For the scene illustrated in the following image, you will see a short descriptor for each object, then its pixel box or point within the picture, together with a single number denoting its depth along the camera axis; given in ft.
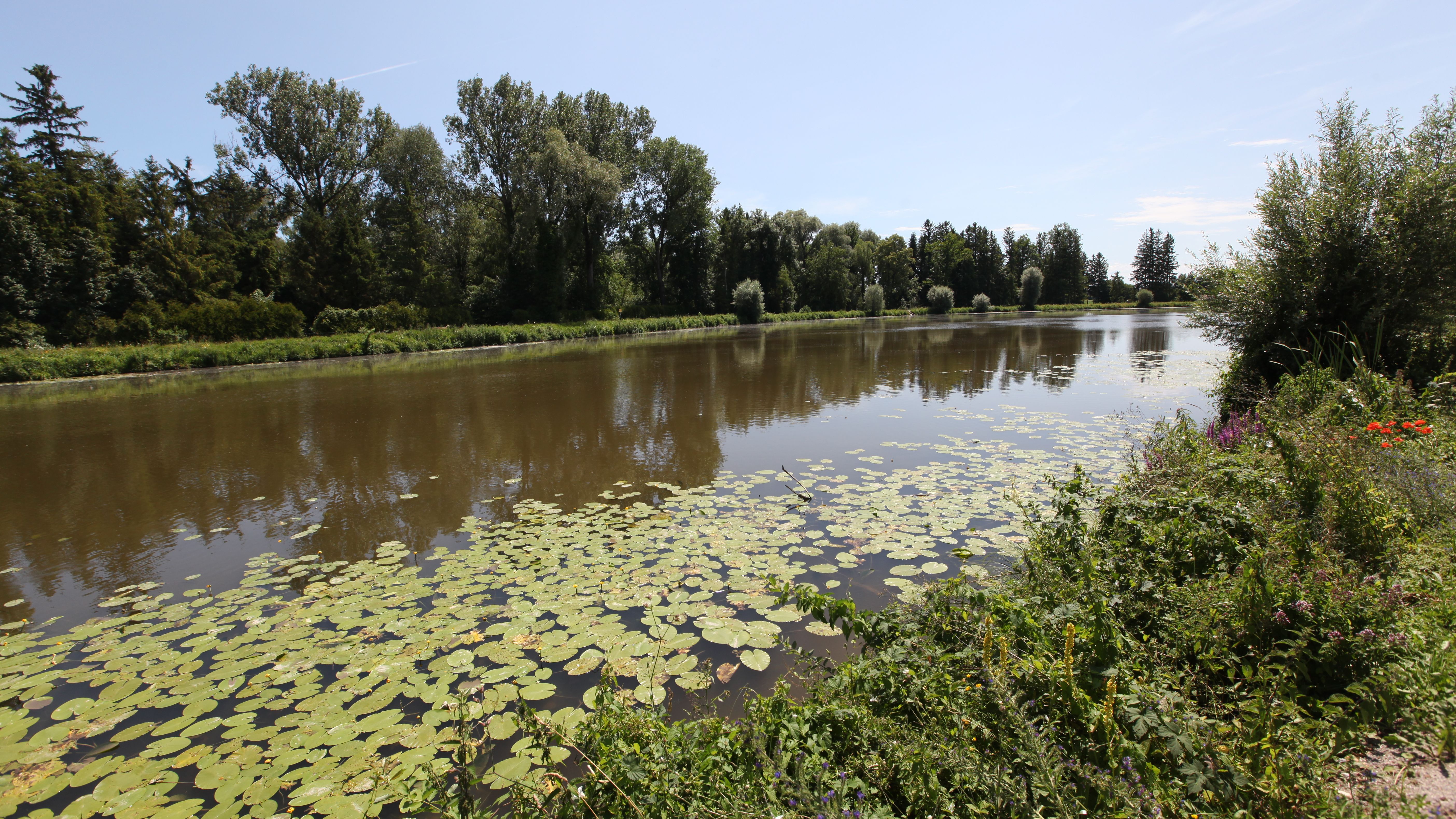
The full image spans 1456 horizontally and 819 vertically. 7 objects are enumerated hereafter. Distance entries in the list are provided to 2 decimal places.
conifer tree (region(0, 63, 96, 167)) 109.60
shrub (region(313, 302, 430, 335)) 96.63
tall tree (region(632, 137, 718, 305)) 151.43
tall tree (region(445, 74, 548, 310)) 121.60
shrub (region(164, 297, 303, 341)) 82.58
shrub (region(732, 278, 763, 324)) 163.94
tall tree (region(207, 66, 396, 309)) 106.83
